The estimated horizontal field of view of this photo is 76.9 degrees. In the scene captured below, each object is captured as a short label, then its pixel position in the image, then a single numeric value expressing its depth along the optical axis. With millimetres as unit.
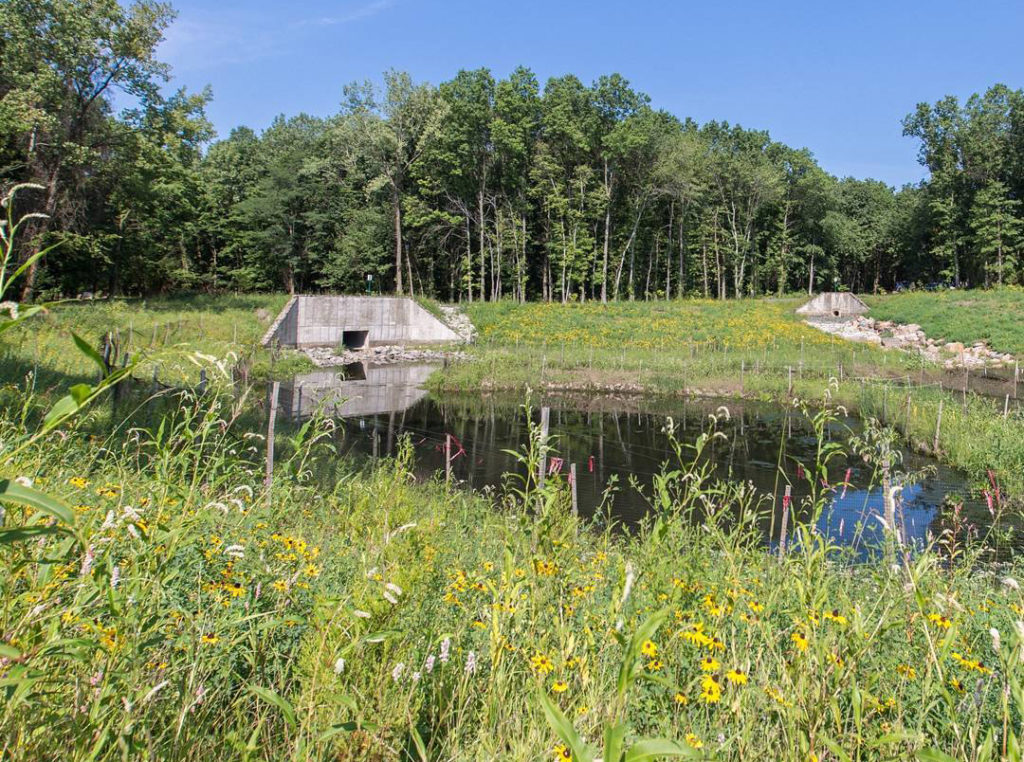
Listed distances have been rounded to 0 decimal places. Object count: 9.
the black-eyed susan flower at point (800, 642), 1971
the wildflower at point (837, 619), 2177
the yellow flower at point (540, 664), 2005
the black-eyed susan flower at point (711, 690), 1883
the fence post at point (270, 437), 6526
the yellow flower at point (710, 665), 1947
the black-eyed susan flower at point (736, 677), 1831
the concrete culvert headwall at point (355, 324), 30828
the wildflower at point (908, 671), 2328
